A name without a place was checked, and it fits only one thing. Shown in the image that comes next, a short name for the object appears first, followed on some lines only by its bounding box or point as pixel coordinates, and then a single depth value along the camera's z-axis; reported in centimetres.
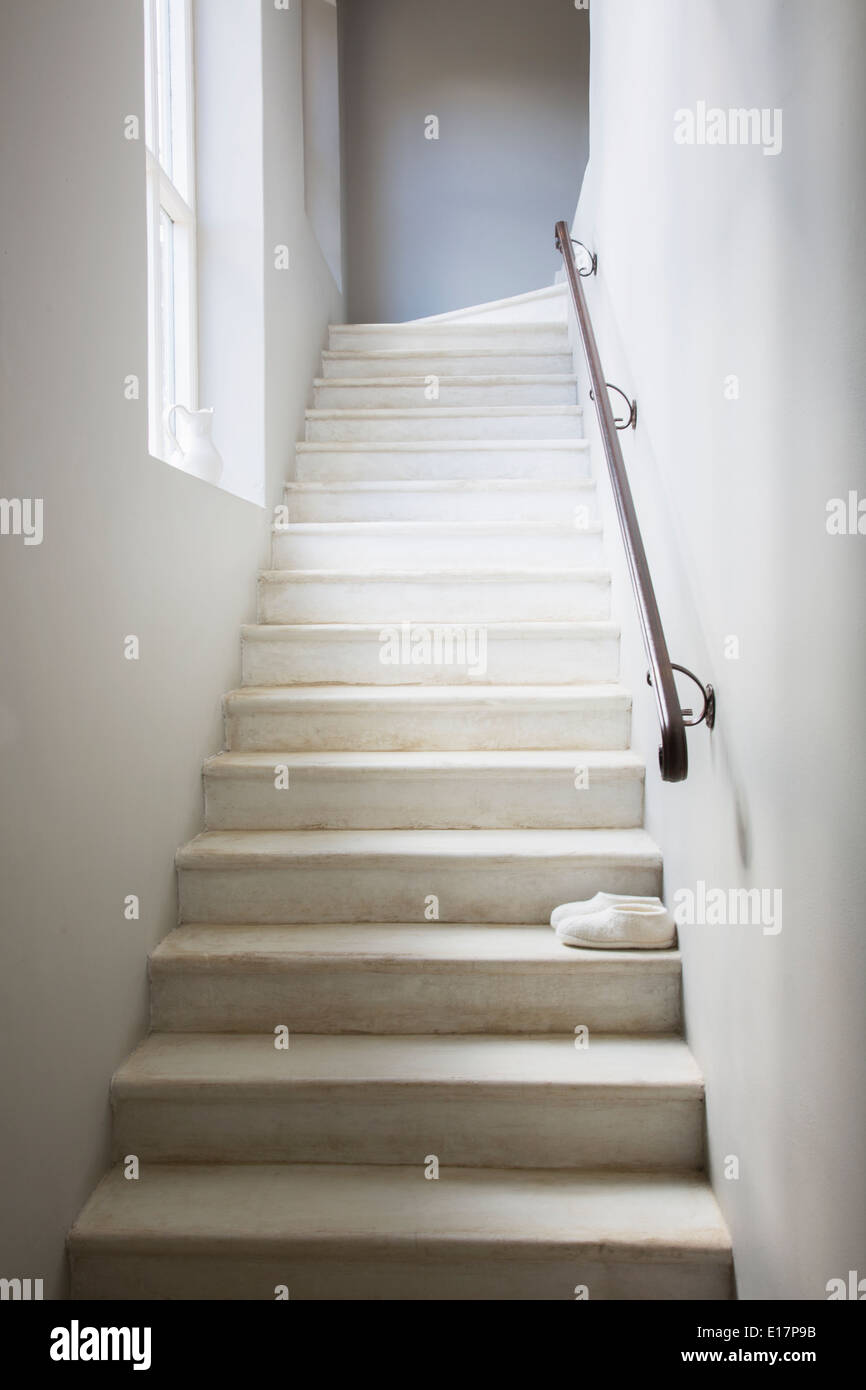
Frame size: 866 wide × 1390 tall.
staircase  172
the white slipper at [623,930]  212
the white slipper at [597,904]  221
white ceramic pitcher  286
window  320
